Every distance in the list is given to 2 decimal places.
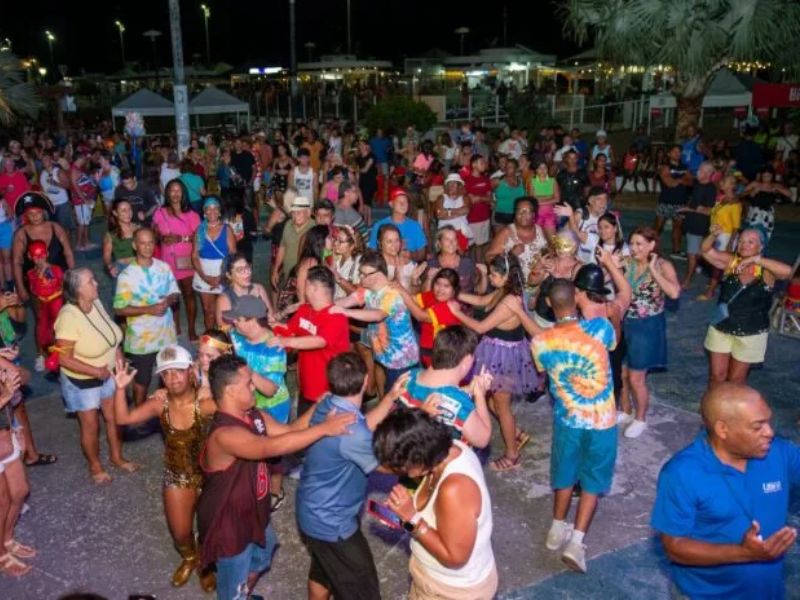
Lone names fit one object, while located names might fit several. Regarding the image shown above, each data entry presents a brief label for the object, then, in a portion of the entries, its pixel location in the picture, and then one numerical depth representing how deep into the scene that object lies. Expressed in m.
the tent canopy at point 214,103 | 23.62
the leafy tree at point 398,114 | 20.84
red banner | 16.72
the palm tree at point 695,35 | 15.04
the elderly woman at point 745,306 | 5.95
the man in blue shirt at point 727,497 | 2.88
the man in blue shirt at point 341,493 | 3.52
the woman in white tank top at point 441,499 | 2.98
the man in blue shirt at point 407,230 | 7.68
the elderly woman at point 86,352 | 5.23
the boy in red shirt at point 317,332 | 5.09
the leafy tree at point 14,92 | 11.48
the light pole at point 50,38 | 57.18
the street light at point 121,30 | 62.66
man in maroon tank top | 3.57
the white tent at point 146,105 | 23.14
